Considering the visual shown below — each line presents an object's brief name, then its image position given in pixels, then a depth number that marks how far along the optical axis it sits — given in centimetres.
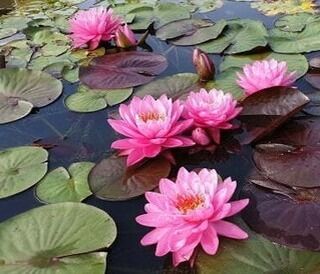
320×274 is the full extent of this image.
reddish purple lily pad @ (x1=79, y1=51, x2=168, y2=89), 184
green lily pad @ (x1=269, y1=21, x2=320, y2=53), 191
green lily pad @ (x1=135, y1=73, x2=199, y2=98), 174
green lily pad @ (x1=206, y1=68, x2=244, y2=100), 168
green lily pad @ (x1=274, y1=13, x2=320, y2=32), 210
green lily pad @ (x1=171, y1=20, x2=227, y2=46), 209
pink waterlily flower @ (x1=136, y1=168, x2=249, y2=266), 101
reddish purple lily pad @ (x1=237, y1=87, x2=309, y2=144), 137
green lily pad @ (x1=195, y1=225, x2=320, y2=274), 99
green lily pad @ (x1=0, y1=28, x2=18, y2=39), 241
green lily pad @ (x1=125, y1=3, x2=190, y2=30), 235
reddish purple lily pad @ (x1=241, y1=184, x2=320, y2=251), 104
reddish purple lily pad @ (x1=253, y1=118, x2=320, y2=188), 121
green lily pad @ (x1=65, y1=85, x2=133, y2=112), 173
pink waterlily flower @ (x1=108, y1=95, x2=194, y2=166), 128
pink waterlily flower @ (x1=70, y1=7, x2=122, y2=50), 207
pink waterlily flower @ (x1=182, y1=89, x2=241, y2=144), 134
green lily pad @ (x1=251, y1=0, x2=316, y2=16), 231
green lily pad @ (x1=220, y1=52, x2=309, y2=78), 177
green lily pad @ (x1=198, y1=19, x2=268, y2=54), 196
